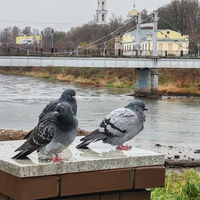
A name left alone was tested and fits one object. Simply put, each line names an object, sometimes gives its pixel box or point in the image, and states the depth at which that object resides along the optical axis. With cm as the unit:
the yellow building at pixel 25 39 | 8039
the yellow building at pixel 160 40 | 6912
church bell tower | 15038
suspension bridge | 4741
